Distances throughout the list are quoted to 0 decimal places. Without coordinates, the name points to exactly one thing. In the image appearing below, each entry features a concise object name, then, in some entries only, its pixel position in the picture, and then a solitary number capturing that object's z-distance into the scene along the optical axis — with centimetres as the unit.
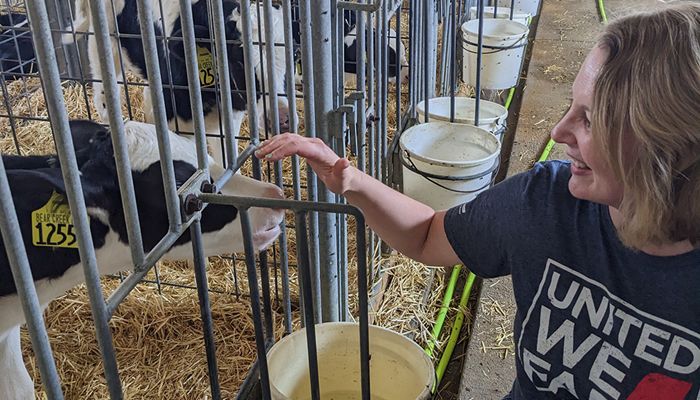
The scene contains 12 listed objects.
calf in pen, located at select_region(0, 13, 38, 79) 515
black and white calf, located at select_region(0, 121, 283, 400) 187
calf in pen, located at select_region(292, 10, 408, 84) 403
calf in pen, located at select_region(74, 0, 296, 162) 343
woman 120
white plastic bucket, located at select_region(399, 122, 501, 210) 325
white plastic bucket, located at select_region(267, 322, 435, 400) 175
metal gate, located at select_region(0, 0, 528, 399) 109
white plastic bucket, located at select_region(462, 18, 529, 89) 471
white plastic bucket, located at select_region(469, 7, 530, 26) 566
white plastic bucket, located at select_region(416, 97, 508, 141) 398
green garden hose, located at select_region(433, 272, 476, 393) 285
